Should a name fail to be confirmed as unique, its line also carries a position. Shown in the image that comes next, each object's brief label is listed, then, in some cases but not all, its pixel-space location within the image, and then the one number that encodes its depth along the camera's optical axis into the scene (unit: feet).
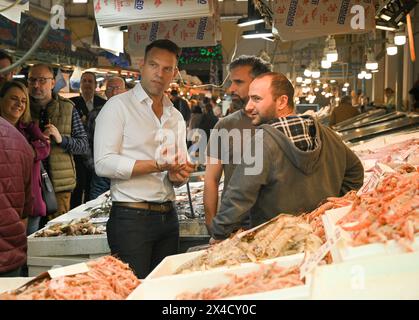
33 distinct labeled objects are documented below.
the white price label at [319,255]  7.19
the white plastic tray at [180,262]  8.12
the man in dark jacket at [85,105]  27.71
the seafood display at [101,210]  19.27
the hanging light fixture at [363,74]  72.79
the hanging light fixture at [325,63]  46.85
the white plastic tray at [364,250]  6.57
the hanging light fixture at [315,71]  69.35
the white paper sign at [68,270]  8.02
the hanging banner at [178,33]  26.37
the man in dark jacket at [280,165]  11.94
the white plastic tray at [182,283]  7.50
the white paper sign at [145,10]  14.28
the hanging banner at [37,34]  41.09
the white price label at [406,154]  18.22
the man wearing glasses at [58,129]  21.08
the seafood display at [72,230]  16.96
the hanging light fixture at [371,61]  49.18
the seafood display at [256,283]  7.06
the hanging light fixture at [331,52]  40.55
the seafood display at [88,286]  7.48
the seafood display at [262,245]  8.84
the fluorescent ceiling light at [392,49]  43.39
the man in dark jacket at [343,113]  51.34
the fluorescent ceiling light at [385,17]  27.82
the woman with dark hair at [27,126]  17.24
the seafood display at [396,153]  17.56
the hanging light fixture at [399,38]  38.91
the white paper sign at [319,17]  22.55
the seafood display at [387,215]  6.87
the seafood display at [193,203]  18.25
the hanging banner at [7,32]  38.09
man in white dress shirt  13.57
